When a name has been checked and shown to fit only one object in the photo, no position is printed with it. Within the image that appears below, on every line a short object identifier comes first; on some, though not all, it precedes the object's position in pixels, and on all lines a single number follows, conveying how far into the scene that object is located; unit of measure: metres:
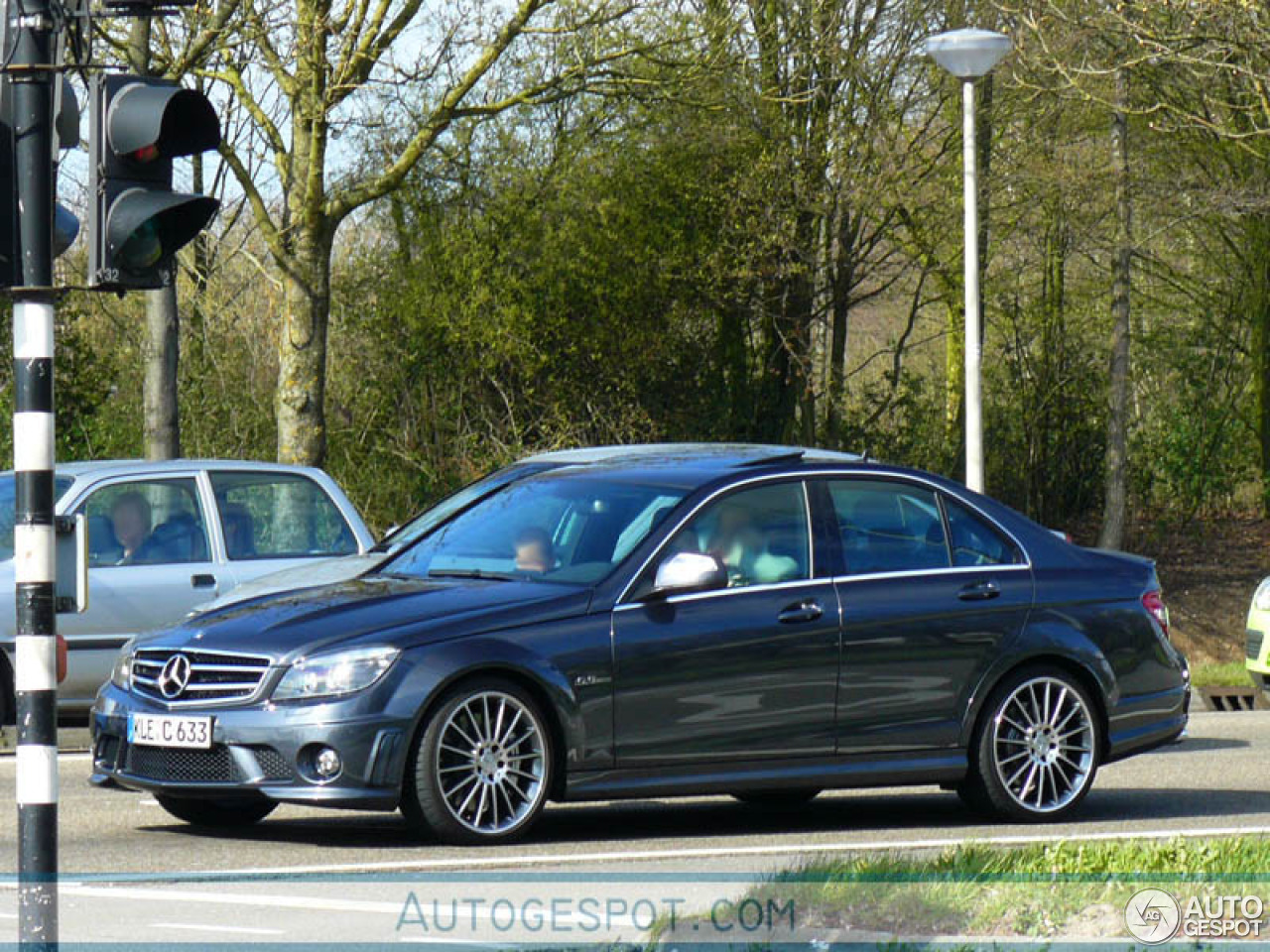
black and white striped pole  12.93
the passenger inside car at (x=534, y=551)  19.92
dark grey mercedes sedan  18.31
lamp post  36.69
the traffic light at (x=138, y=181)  13.34
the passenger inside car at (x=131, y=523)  29.83
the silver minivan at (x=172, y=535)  29.27
